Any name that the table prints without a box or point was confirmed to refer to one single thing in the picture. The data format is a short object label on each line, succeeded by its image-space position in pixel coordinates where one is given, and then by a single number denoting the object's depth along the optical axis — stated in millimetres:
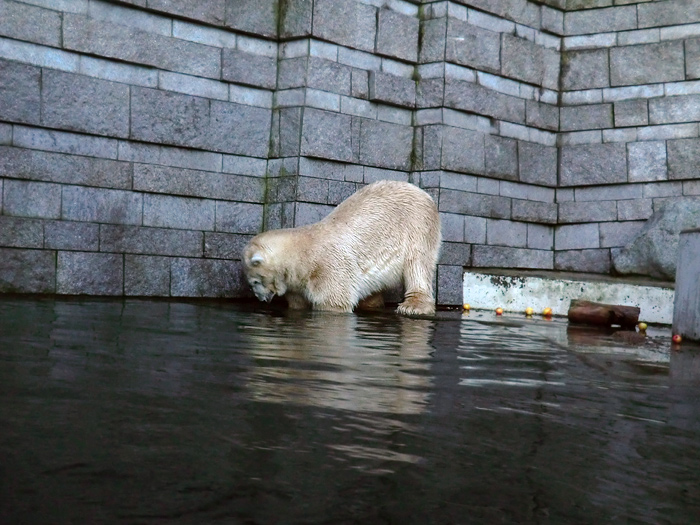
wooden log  7859
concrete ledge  9656
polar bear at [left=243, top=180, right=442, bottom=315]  8023
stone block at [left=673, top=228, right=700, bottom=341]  6141
